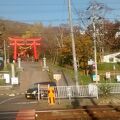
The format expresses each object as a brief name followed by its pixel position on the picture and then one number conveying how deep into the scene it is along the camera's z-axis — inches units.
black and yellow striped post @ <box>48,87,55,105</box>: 1122.3
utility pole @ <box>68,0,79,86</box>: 1370.4
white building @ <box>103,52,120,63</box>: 3412.6
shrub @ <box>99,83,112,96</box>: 1208.8
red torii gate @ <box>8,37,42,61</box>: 1718.8
